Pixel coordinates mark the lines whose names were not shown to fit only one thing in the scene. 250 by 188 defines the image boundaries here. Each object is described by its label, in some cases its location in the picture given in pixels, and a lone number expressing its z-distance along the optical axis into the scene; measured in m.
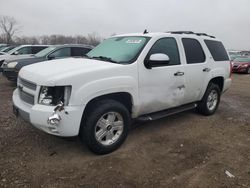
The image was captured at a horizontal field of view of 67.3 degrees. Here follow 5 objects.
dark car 6.59
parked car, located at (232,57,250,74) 13.95
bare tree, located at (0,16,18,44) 49.03
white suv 2.51
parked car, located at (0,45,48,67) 9.23
